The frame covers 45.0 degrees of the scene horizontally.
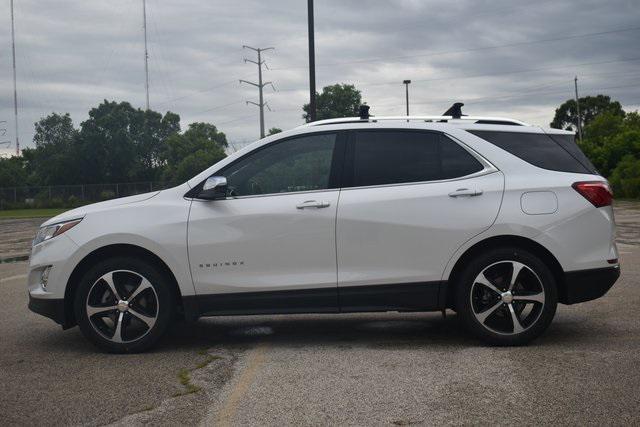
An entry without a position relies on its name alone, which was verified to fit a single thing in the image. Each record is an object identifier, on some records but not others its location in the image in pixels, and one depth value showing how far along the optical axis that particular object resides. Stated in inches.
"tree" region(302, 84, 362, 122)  3095.5
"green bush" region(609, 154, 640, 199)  1289.4
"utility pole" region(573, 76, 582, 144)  3568.9
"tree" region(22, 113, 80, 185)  3398.1
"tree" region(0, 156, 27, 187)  3454.7
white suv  234.8
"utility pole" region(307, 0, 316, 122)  842.8
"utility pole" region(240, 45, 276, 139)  2376.8
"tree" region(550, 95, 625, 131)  3912.4
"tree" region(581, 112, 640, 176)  1384.1
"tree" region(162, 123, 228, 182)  3408.0
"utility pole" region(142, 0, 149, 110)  2691.9
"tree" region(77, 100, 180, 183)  3452.3
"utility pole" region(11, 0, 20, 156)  2578.7
